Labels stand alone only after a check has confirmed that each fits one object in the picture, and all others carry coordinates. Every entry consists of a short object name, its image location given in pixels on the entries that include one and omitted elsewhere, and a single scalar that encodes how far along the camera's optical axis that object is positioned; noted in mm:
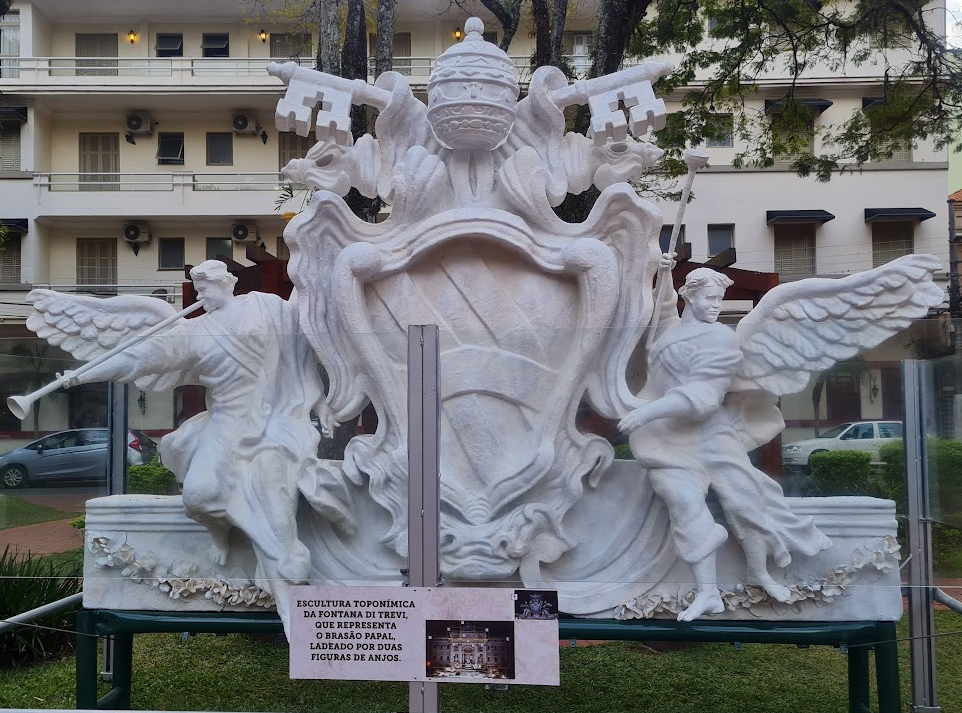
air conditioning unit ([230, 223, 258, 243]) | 16125
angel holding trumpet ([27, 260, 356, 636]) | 4012
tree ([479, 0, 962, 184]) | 9125
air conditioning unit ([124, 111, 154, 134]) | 16422
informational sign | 3242
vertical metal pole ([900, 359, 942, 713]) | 3898
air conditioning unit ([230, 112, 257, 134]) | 16266
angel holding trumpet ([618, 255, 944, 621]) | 3896
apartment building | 15867
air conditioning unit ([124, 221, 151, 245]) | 16406
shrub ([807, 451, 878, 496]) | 3820
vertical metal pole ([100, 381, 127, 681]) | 4086
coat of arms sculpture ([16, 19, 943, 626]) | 3947
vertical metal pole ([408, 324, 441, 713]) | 3314
